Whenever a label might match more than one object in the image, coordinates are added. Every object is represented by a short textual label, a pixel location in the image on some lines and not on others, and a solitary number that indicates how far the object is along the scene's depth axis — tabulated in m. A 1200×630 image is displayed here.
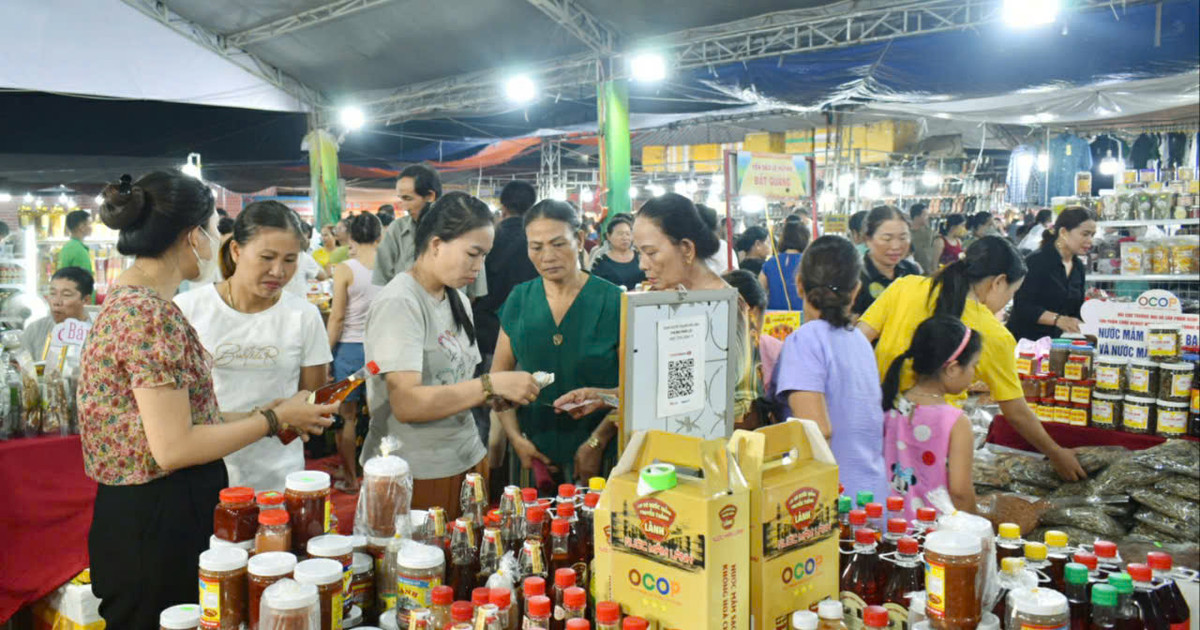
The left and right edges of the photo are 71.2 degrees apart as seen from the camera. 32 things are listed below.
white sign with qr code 1.90
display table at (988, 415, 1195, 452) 3.40
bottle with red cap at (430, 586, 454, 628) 1.37
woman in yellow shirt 3.20
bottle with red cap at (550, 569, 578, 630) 1.38
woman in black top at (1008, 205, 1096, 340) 5.11
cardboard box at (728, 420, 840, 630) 1.28
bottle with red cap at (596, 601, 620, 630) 1.24
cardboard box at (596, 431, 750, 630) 1.19
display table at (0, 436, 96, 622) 2.96
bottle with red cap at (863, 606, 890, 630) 1.22
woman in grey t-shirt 2.35
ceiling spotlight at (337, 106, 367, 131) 12.94
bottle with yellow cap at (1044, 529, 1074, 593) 1.60
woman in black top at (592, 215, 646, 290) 5.50
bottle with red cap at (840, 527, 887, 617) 1.57
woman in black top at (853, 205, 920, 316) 4.46
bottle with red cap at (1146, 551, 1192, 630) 1.47
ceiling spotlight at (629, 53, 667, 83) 9.28
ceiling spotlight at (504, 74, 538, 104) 10.80
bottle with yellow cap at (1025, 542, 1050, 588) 1.58
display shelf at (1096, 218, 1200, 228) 6.20
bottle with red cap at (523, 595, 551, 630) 1.27
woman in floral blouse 1.79
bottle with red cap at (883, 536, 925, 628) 1.54
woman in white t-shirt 2.31
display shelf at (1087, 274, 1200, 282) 6.04
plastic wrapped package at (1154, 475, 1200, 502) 2.96
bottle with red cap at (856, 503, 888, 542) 1.74
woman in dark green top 2.66
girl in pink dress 2.57
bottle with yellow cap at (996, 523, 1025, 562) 1.63
